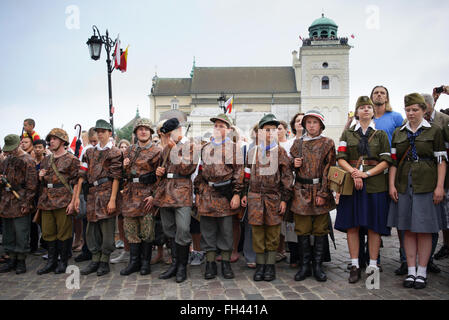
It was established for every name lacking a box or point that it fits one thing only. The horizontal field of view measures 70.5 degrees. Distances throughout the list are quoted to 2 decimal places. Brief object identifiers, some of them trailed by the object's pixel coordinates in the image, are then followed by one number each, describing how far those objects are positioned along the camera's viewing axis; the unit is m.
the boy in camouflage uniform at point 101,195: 4.63
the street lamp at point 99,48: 9.23
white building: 55.91
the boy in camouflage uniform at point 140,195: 4.56
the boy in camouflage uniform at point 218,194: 4.33
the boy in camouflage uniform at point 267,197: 4.21
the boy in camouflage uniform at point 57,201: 4.77
